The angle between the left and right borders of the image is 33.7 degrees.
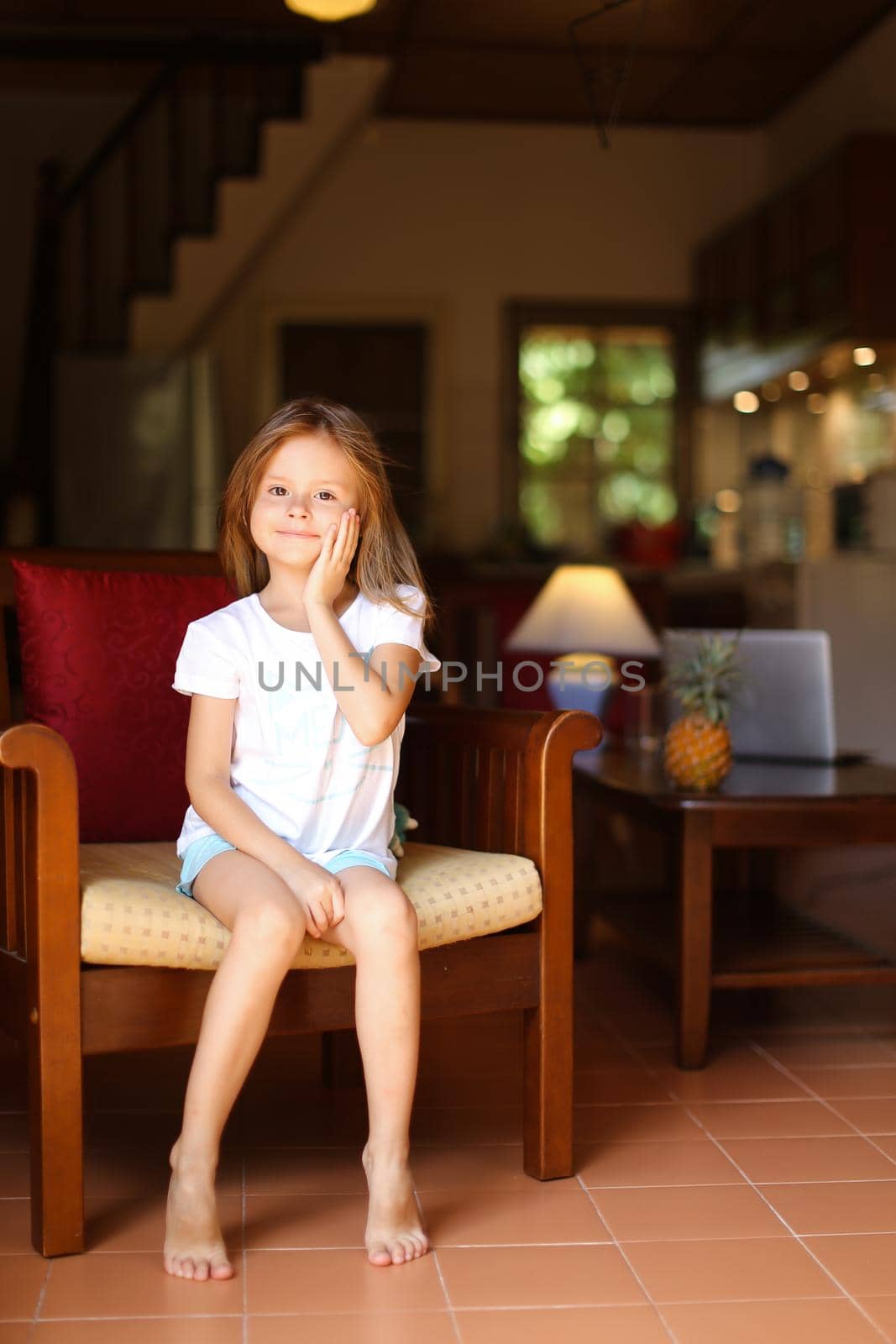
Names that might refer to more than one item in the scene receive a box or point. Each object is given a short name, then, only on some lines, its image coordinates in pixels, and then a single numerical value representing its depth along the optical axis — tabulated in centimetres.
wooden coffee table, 254
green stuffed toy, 213
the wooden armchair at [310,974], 173
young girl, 173
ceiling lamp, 479
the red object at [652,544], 714
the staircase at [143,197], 618
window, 744
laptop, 304
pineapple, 268
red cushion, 225
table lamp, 352
